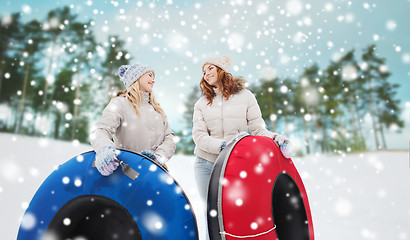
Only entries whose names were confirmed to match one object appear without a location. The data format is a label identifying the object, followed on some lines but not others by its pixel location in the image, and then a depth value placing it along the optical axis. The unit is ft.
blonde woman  5.02
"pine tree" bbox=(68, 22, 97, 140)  47.70
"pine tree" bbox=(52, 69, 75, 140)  50.01
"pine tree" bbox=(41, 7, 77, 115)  47.73
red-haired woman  6.61
